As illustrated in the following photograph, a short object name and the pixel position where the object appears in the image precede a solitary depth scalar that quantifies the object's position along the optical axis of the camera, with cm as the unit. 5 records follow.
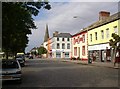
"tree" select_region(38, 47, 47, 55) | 5818
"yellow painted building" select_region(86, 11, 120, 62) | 1836
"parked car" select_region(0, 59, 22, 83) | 636
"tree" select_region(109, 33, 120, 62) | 1416
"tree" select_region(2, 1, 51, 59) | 693
